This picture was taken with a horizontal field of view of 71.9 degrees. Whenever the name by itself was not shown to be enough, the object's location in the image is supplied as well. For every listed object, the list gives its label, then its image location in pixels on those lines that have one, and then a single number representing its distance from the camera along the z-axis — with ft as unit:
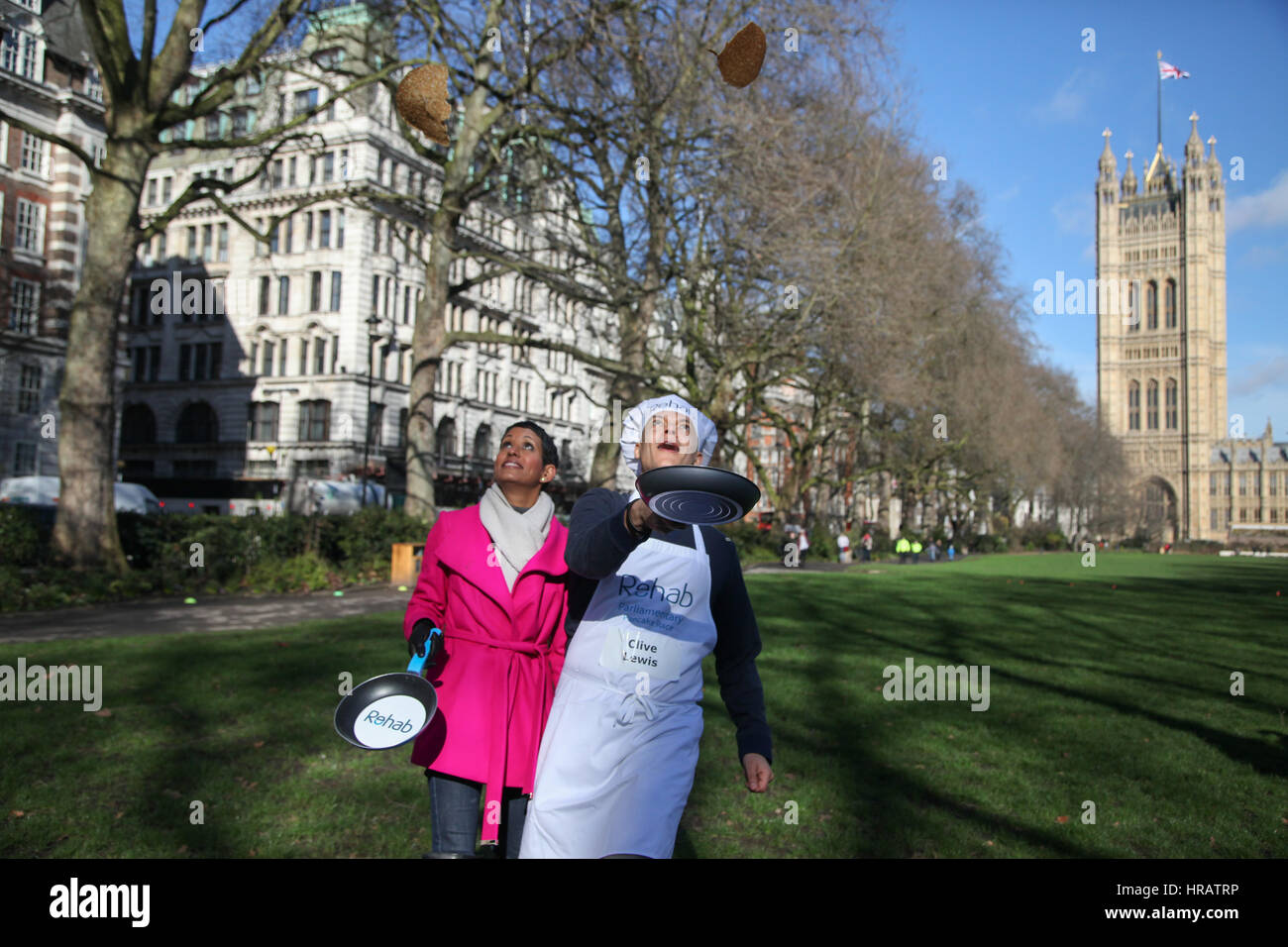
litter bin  61.16
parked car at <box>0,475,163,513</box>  86.38
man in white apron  8.54
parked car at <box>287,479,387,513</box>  107.55
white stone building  165.48
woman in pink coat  10.43
